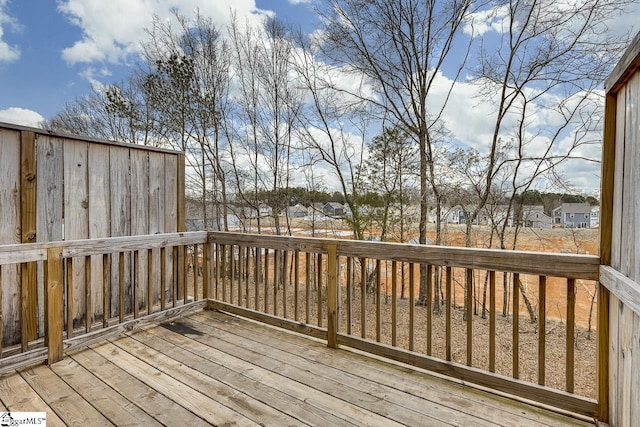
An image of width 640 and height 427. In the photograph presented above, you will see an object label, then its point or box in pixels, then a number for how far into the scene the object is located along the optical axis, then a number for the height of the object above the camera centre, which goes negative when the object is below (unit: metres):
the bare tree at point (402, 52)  5.69 +3.00
